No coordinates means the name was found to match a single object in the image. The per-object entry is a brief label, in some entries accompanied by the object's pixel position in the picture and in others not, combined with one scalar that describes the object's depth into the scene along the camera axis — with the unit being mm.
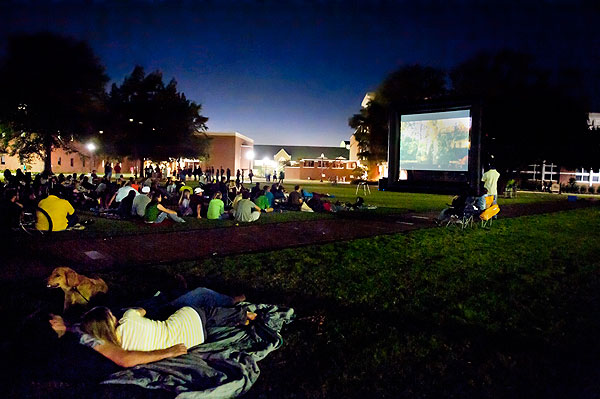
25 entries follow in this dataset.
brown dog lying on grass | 4809
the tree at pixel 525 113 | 27594
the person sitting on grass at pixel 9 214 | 10211
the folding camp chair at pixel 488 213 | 13695
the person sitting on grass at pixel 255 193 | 17303
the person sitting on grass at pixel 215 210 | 14328
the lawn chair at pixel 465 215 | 13609
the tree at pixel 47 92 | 41156
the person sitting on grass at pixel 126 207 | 13844
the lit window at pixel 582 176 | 50922
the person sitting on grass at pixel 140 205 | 13322
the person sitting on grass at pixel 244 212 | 13656
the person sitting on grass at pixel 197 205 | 14719
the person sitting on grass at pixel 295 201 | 17797
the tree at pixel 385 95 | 44531
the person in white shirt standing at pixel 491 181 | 14383
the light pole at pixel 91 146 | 49919
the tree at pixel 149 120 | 50844
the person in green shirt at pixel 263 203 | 16328
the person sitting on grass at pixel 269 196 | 17250
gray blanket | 3551
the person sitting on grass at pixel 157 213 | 12672
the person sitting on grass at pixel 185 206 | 14859
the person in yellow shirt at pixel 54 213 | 10453
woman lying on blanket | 3629
